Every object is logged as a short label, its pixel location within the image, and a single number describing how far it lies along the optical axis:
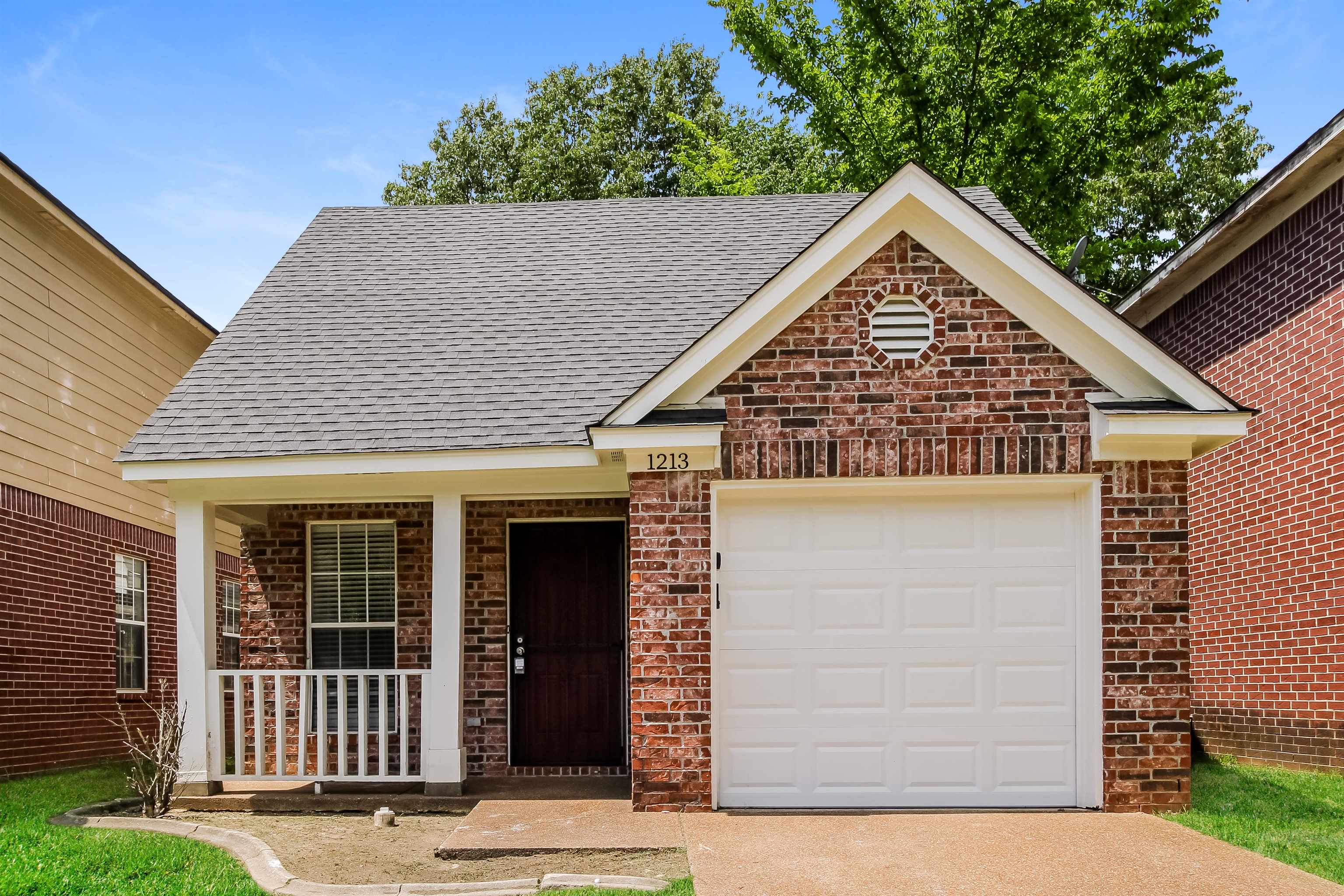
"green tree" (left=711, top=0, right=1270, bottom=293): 19.88
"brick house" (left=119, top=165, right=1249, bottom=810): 8.35
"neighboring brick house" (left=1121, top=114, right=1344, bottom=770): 10.24
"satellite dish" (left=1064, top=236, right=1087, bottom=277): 10.84
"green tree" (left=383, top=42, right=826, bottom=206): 33.16
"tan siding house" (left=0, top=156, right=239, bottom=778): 11.44
